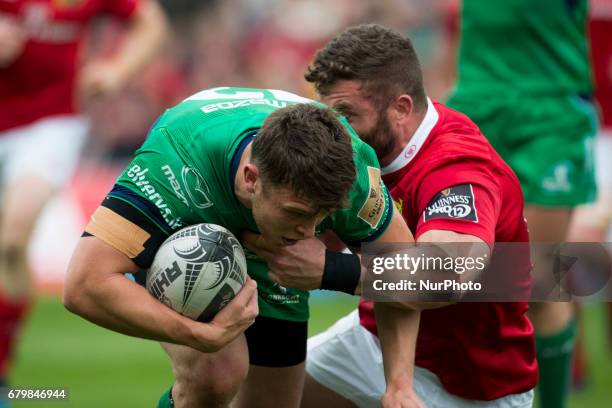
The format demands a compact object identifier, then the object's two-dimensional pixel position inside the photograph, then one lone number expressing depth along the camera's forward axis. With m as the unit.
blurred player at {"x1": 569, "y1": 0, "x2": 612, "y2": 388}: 15.29
